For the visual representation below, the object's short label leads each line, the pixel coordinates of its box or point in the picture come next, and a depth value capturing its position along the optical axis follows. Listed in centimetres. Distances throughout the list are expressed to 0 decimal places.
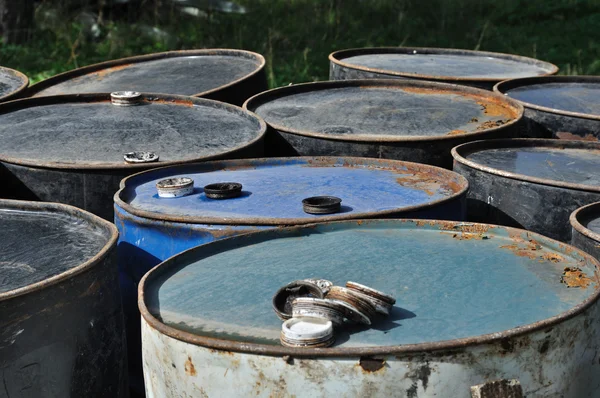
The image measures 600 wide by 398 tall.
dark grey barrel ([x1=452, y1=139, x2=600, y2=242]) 385
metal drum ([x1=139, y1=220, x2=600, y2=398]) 242
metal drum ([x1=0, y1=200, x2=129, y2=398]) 293
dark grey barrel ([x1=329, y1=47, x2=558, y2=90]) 613
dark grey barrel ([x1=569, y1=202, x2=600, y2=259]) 330
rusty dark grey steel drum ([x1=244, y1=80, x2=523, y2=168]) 452
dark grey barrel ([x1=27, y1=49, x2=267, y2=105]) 598
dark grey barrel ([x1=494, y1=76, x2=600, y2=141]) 498
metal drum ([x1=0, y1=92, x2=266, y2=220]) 411
